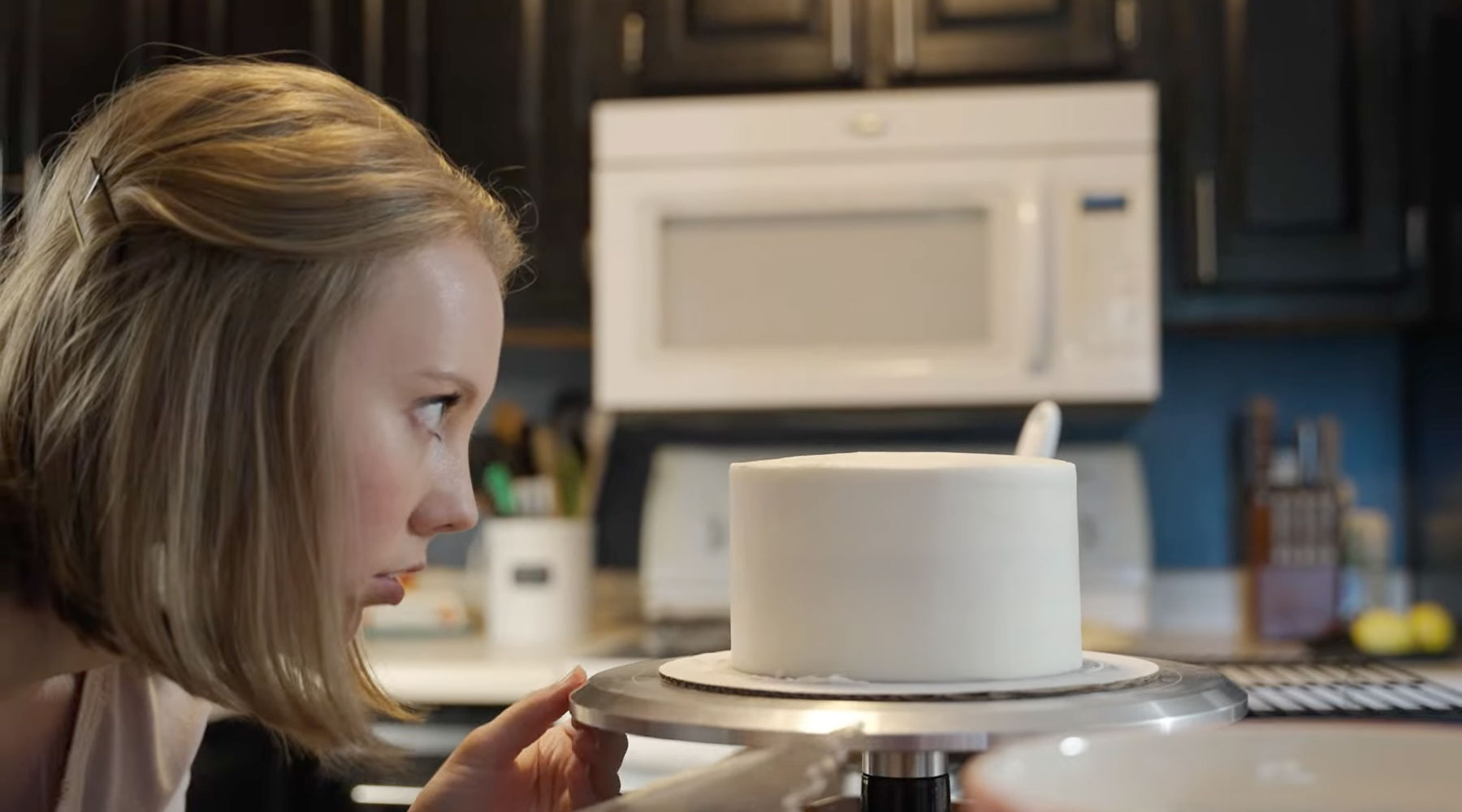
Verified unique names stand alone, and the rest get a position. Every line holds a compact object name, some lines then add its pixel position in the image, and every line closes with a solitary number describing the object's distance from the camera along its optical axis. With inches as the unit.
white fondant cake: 25.3
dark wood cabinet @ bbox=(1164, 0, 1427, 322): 90.9
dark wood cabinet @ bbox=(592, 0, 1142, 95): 92.0
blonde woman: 31.0
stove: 63.2
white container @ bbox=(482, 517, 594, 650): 95.4
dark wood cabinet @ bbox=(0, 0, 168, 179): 99.4
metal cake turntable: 20.3
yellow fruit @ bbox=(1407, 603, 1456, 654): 86.3
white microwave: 89.0
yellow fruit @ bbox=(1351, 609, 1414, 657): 86.3
